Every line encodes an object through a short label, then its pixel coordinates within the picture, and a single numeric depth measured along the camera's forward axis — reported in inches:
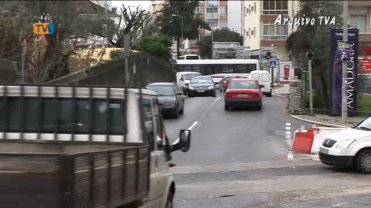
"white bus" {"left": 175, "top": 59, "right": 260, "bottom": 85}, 2439.7
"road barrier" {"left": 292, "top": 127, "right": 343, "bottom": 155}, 666.2
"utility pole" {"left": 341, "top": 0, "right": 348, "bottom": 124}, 926.2
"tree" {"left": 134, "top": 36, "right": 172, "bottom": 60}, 2155.5
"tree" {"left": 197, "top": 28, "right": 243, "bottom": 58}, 4402.1
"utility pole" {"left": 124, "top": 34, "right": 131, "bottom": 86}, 866.1
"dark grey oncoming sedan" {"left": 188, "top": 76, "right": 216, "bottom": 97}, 1686.8
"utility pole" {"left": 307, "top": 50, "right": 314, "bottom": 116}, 1013.8
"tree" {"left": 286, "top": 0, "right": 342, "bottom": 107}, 1141.1
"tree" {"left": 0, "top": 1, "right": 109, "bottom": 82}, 832.6
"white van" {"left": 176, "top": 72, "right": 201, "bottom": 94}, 1852.9
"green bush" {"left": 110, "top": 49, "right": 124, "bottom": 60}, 1684.3
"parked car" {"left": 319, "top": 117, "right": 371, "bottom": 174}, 532.4
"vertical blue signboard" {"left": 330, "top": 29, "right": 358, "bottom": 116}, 1020.5
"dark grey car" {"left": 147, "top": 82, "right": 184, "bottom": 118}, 1049.5
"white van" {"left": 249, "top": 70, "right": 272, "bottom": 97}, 1685.5
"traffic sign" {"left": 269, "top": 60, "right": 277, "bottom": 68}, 1777.6
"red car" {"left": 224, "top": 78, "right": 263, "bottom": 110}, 1176.8
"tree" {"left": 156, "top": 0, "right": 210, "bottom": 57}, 3875.5
